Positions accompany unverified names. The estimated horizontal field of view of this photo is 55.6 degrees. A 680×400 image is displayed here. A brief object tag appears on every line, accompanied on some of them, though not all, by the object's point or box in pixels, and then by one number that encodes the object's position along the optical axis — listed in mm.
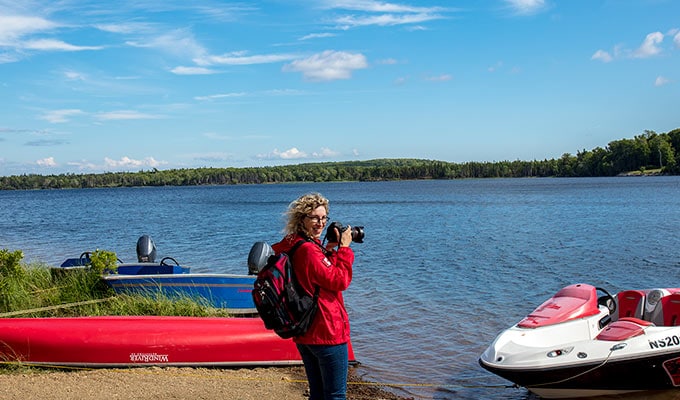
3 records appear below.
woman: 4316
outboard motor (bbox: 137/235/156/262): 15445
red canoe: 8172
